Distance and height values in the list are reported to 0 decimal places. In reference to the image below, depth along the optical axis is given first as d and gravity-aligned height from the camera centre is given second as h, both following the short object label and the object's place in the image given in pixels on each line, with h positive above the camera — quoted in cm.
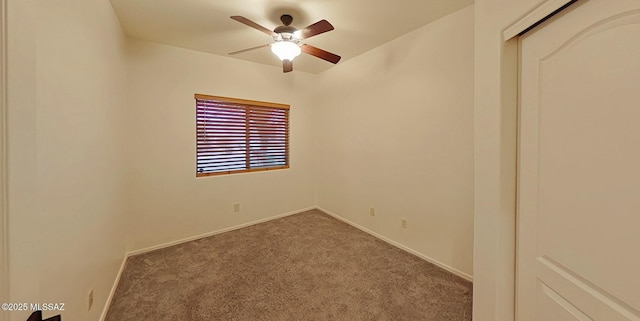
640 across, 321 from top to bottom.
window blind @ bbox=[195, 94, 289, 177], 311 +37
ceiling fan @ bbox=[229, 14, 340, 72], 198 +115
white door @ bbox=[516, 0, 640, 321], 65 -1
